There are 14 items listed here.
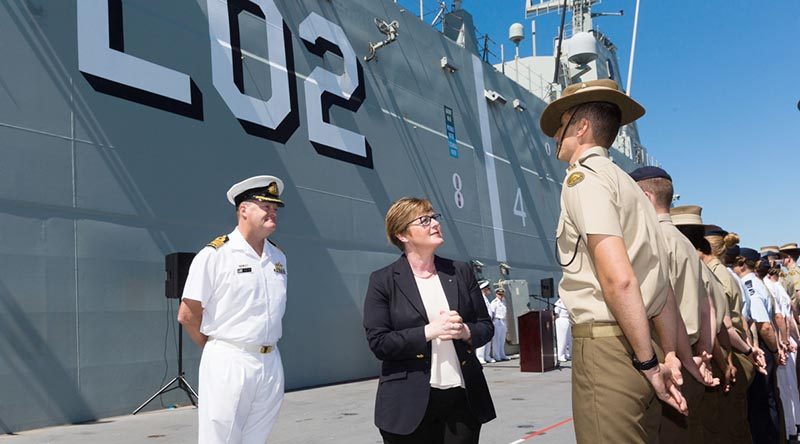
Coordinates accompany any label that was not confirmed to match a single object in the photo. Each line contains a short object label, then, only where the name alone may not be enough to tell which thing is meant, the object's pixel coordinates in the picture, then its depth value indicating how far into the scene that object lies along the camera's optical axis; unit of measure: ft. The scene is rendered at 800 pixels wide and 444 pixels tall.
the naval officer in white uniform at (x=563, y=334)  47.30
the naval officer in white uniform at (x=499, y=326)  46.34
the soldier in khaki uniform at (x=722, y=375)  10.99
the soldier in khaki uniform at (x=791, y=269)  26.53
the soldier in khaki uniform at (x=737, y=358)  11.88
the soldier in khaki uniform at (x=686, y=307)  8.71
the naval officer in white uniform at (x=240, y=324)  9.51
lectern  37.88
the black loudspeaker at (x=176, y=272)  24.08
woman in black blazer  8.84
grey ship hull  21.48
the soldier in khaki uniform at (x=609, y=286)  6.76
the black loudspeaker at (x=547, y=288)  50.27
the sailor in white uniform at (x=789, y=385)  18.61
